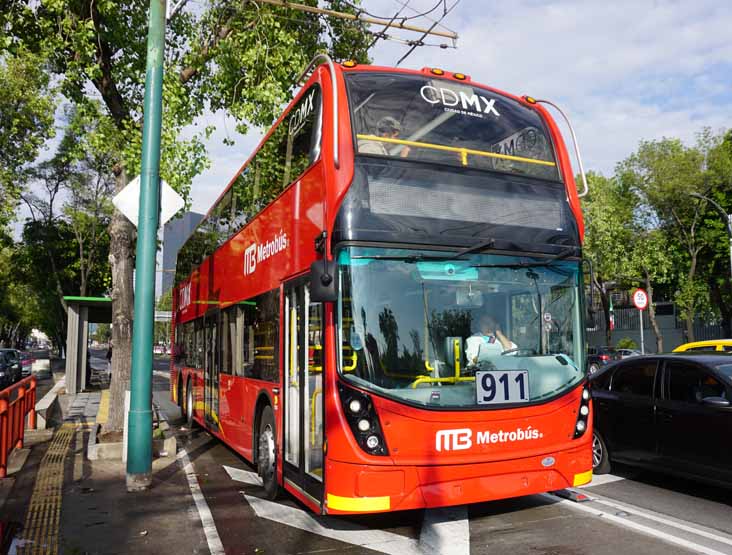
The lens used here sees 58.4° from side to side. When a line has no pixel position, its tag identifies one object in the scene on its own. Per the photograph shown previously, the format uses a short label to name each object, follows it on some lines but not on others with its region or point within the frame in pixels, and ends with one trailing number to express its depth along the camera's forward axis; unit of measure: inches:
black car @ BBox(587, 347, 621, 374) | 1083.4
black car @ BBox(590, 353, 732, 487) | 259.3
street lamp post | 832.0
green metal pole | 313.0
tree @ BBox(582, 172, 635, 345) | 1348.4
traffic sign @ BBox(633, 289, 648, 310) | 825.5
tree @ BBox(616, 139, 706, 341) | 1277.1
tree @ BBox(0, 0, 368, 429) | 421.7
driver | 221.9
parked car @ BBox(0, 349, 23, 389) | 1057.6
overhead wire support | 346.3
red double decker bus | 208.1
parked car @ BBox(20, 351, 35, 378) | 1416.0
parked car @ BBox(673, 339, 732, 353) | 597.0
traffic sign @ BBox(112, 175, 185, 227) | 337.7
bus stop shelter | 904.9
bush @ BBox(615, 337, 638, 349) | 1596.9
